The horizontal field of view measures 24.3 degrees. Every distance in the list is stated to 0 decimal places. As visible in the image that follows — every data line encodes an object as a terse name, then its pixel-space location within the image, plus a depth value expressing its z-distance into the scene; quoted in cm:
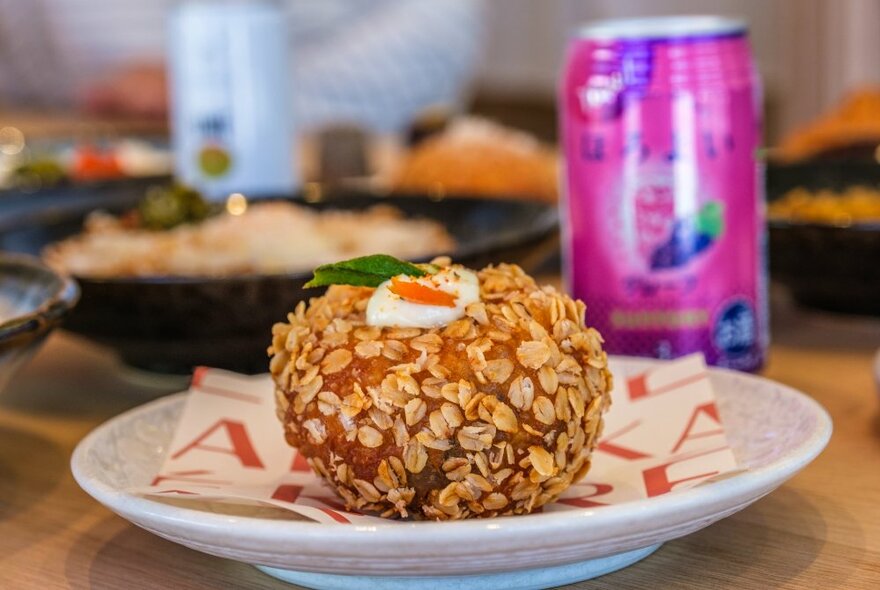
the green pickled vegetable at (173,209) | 78
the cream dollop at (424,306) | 53
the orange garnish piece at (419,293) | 53
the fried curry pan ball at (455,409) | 51
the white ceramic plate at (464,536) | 48
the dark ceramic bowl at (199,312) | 64
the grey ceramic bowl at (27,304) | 57
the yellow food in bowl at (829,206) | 76
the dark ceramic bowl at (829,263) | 70
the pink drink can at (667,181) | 62
